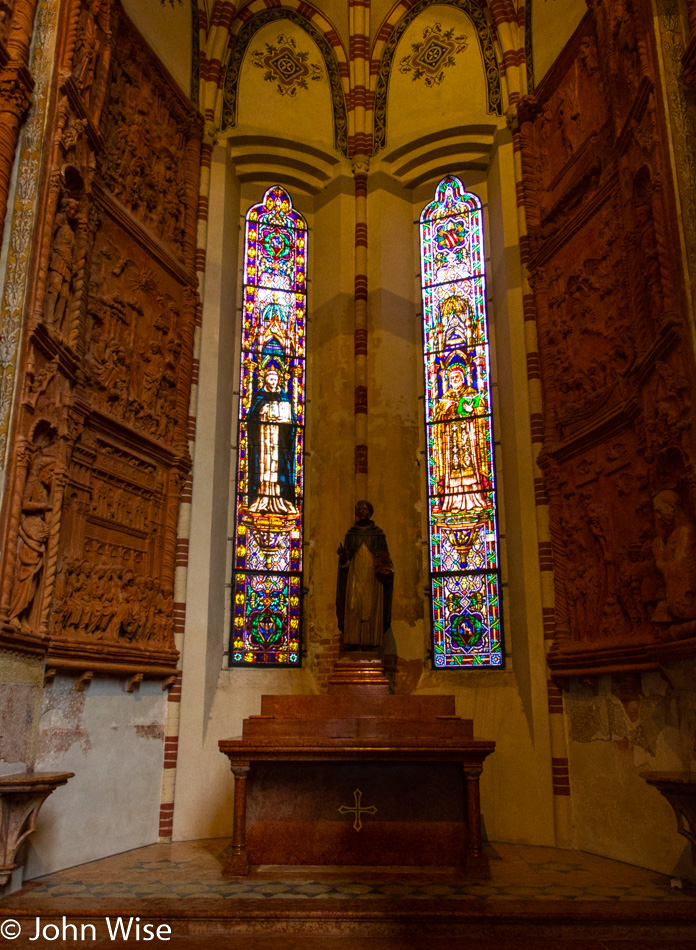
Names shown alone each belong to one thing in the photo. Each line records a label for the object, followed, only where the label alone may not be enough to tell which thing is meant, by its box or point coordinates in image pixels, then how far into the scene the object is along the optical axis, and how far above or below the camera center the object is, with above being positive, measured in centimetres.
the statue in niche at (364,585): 802 +125
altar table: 674 -61
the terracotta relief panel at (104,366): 707 +343
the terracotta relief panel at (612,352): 696 +348
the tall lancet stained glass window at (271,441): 1012 +349
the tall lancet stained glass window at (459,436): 985 +345
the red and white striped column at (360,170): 1065 +745
